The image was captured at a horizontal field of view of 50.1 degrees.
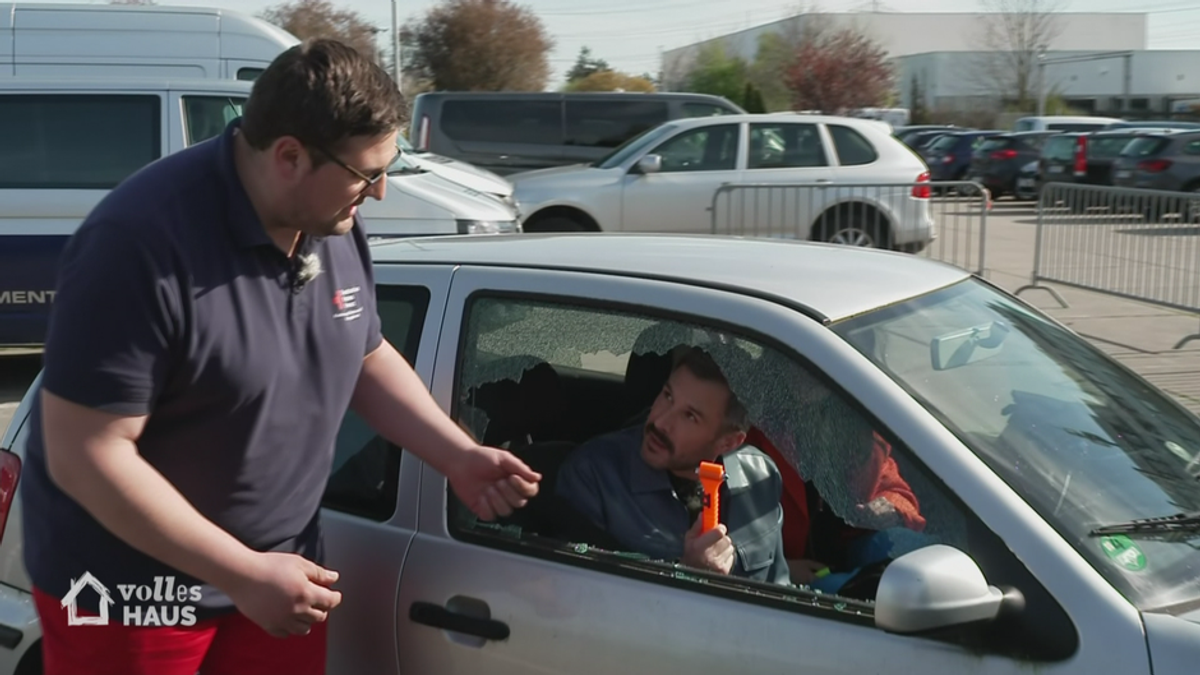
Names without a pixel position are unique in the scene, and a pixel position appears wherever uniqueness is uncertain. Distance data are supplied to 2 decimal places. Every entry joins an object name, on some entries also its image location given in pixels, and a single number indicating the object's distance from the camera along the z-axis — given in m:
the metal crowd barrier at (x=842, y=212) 11.48
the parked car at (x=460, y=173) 10.36
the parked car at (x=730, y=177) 11.72
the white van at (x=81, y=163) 8.08
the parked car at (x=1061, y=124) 30.42
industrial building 64.12
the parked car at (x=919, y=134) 33.28
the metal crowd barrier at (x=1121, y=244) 9.30
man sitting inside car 2.67
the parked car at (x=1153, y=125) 25.01
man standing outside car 1.89
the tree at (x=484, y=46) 41.66
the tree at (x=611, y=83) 43.94
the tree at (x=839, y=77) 39.84
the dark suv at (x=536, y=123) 14.90
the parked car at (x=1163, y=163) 19.98
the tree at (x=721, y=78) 48.56
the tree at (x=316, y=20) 42.16
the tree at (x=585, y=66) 66.06
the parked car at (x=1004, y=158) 26.23
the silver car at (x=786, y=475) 2.09
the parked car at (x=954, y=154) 28.33
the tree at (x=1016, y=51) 60.69
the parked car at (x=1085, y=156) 22.62
